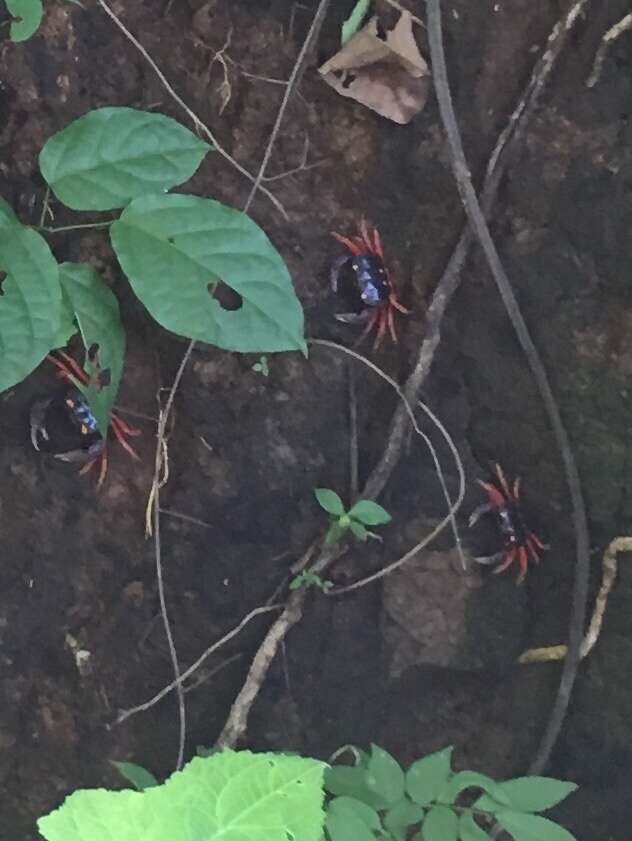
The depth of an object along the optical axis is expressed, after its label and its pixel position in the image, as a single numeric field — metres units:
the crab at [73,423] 1.47
